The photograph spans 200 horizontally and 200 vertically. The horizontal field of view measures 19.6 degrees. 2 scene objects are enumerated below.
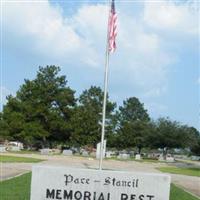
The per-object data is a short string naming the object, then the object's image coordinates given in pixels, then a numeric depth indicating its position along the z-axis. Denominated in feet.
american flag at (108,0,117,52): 58.13
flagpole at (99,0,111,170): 59.23
